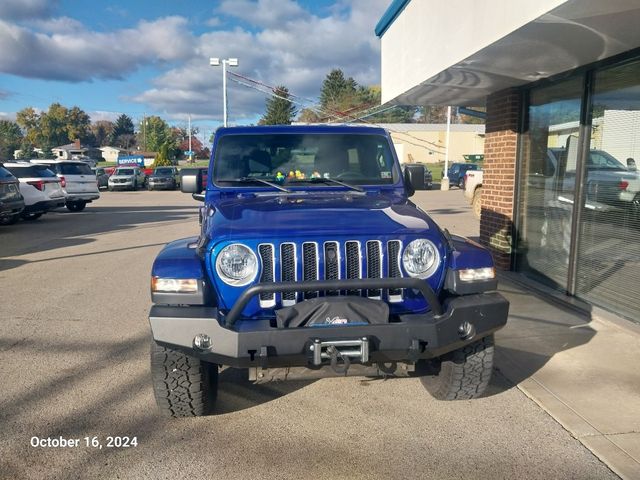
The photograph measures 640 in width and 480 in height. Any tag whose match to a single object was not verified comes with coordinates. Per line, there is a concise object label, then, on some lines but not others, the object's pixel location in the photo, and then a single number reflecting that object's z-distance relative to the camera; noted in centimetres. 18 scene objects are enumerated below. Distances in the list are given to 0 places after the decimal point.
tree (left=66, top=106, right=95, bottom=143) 10700
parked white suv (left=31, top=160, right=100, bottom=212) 1787
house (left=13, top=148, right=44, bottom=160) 8149
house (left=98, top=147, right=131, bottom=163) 11730
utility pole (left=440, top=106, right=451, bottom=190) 3112
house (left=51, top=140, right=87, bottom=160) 8678
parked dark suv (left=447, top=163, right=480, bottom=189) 3241
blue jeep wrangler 297
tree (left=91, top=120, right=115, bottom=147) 13061
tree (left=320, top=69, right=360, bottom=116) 8538
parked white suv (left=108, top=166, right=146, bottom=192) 3281
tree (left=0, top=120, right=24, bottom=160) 10072
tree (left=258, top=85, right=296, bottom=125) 6143
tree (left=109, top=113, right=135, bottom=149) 13112
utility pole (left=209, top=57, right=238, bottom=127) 2371
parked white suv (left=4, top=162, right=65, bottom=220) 1420
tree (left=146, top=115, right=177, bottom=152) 9856
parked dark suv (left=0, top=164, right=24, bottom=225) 1195
